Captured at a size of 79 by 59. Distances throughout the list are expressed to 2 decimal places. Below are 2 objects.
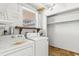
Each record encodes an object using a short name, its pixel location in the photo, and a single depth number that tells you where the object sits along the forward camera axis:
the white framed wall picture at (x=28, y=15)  1.63
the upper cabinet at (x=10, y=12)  1.46
